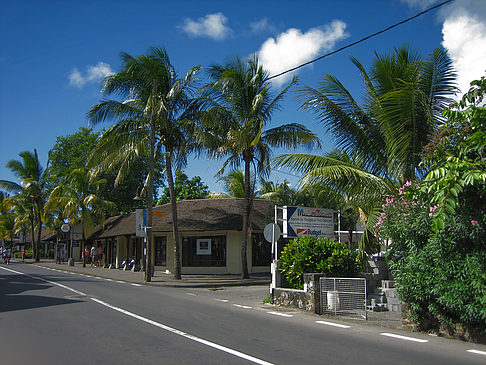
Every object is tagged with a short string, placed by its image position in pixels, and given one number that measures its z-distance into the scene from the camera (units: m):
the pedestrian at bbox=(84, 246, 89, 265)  35.10
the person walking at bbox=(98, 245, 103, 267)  35.57
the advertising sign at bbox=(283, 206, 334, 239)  14.98
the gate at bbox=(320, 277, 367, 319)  10.75
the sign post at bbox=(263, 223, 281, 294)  14.20
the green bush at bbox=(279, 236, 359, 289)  12.48
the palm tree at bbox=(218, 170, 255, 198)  27.17
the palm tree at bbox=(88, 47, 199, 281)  20.83
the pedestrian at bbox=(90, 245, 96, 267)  36.53
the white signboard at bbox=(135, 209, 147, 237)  23.56
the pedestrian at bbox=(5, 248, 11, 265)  42.09
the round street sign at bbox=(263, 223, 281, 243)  14.21
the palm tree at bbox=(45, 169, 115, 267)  34.50
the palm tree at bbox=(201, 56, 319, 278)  21.21
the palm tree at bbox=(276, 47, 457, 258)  11.75
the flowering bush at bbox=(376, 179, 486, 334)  7.49
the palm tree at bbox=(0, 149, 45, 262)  41.27
